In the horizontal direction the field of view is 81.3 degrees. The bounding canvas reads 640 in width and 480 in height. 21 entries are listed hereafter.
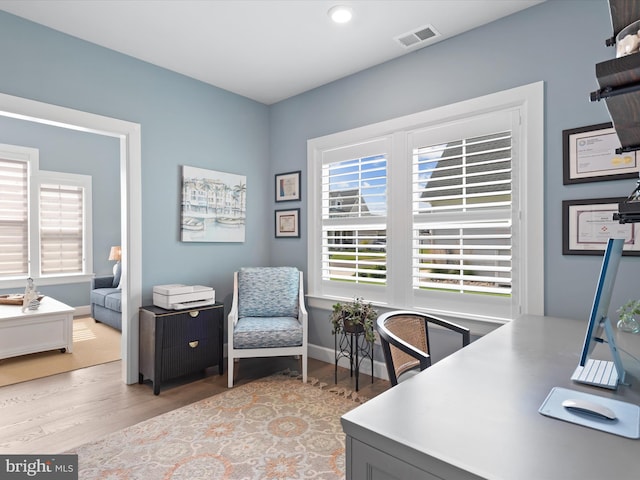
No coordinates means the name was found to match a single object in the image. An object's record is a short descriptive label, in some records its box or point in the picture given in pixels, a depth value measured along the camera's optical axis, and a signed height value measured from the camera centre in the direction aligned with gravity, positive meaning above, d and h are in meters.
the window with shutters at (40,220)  5.39 +0.31
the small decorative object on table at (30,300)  3.99 -0.65
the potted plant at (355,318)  3.06 -0.65
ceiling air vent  2.77 +1.56
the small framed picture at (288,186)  4.02 +0.60
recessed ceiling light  2.51 +1.56
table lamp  5.97 -0.22
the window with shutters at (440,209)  2.56 +0.25
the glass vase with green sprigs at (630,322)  1.73 -0.40
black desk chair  1.67 -0.50
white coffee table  3.67 -0.92
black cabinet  3.01 -0.87
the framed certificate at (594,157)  2.15 +0.50
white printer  3.12 -0.48
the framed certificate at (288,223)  4.02 +0.19
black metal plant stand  3.23 -1.00
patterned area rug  1.98 -1.22
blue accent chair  3.11 -0.72
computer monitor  1.04 -0.27
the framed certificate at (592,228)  2.15 +0.08
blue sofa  4.86 -0.82
